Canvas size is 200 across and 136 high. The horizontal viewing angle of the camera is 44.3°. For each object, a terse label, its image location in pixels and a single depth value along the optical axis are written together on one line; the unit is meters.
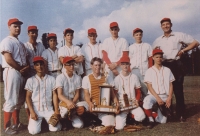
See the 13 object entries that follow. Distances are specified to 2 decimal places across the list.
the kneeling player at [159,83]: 3.55
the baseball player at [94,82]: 3.49
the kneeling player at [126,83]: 3.62
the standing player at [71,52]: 3.73
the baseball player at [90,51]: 3.84
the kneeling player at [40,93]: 3.43
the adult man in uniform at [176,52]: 3.76
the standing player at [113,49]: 3.80
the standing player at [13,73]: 3.41
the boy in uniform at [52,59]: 3.73
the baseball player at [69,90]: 3.42
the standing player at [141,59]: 3.85
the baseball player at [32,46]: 3.67
